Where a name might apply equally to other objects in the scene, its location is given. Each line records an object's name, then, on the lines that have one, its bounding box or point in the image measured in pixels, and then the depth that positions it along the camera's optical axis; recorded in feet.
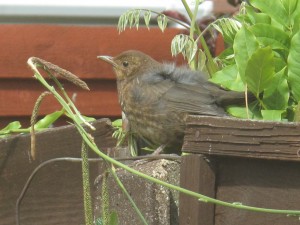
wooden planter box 11.62
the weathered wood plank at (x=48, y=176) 16.93
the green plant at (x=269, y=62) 13.97
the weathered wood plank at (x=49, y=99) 34.47
